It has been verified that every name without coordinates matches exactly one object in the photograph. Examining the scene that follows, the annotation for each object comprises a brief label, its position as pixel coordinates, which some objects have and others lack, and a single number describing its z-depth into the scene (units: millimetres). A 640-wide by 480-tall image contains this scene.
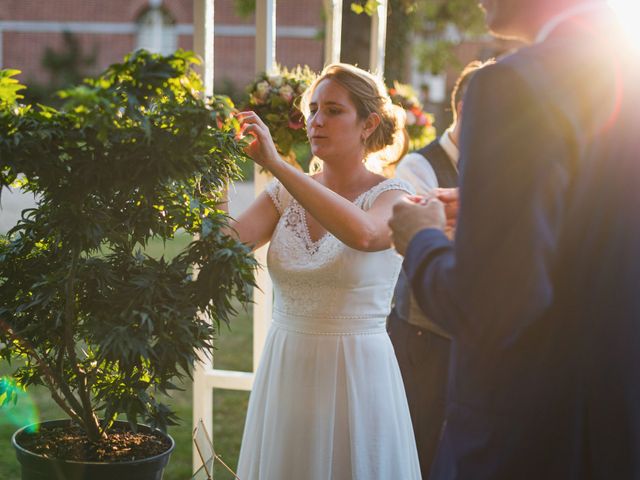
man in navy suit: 1186
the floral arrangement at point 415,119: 4312
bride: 2537
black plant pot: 1939
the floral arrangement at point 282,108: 3020
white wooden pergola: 3314
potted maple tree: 1763
